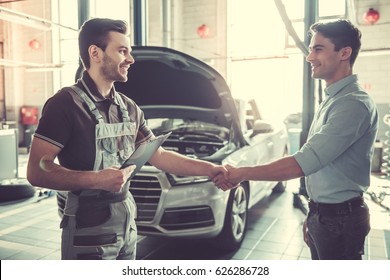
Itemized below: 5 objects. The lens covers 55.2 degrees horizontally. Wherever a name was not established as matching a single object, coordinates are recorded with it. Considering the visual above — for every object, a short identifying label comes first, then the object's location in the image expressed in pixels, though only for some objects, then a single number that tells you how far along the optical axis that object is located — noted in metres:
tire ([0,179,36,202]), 4.77
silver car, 2.78
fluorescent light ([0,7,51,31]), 5.28
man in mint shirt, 1.53
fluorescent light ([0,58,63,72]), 7.77
